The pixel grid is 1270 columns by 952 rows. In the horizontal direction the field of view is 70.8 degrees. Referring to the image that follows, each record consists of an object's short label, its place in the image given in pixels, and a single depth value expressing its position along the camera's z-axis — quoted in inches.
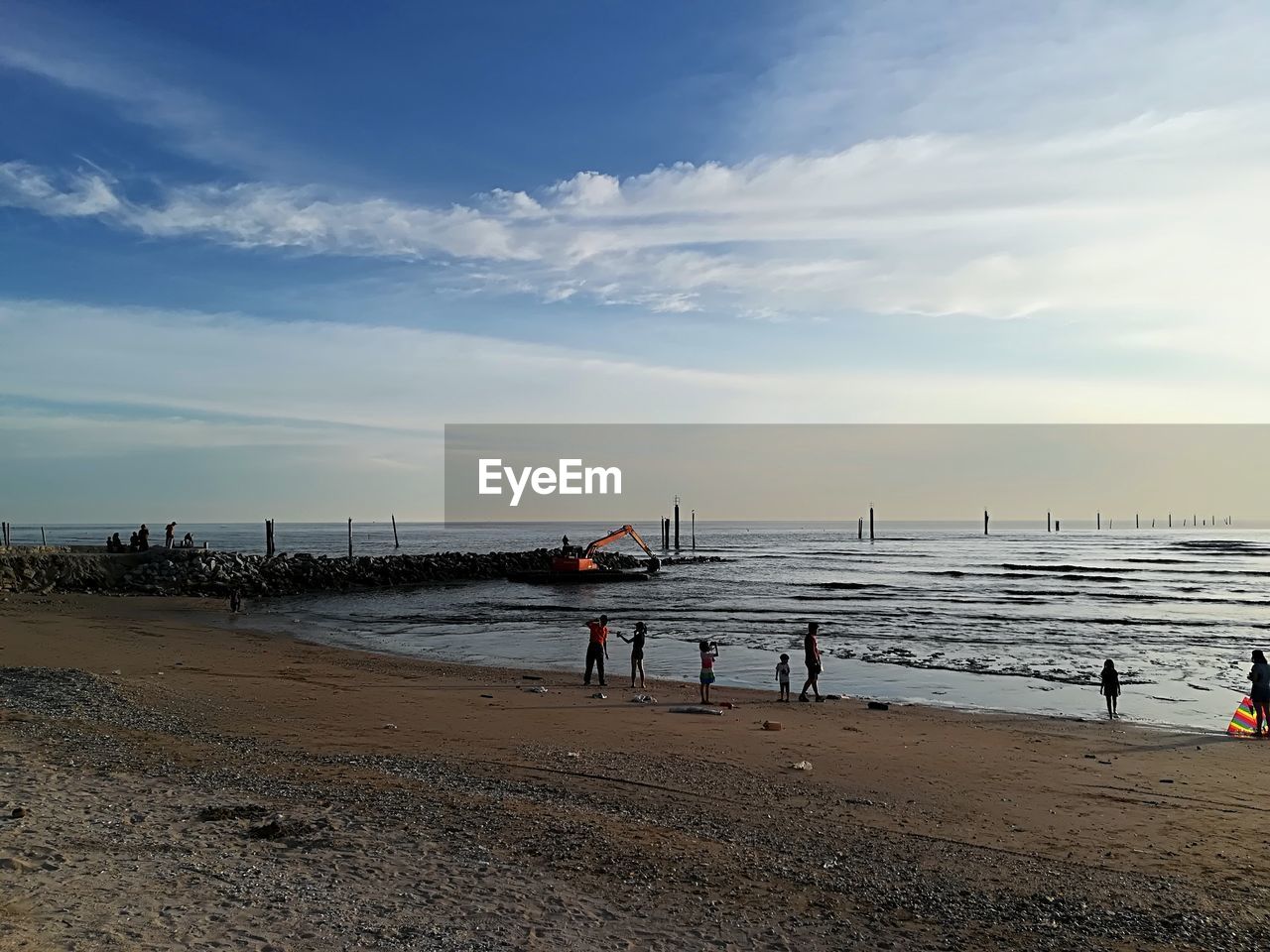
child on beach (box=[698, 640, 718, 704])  652.7
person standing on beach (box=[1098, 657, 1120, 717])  653.9
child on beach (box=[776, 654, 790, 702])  677.9
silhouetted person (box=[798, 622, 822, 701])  692.7
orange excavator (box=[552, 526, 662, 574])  2176.4
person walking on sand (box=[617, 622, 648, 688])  749.0
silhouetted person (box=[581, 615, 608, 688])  740.0
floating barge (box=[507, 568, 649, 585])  2169.0
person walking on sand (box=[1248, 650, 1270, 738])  580.7
